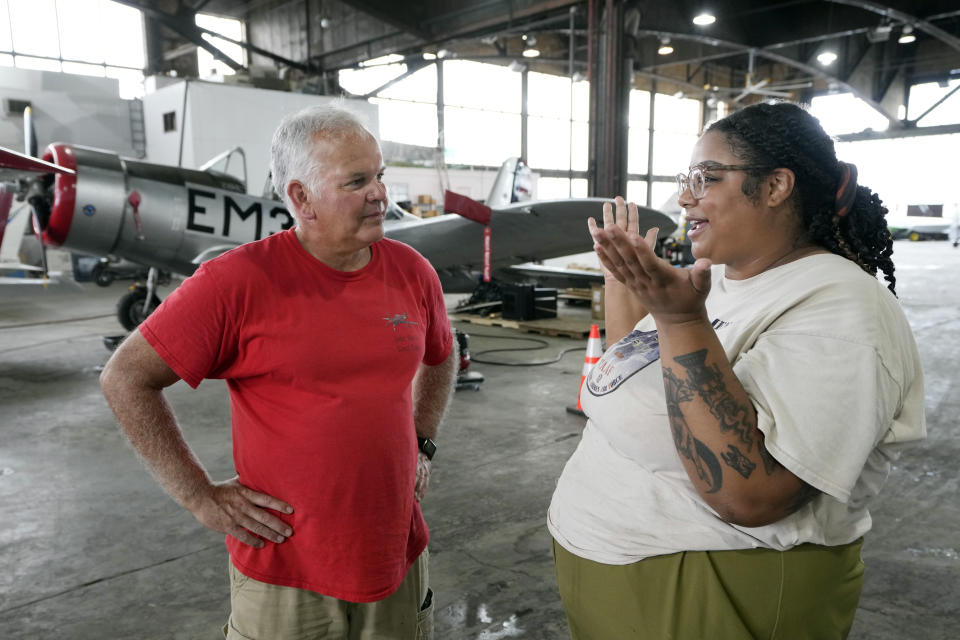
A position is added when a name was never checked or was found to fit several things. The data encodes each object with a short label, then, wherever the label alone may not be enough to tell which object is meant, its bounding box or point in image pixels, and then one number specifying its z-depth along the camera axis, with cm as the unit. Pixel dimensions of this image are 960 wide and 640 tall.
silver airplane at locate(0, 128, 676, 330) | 590
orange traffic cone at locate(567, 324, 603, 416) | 444
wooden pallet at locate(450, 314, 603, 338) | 776
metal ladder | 1544
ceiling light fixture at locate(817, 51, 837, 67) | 1750
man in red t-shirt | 125
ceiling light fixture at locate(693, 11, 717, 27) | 1141
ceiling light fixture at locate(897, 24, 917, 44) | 1437
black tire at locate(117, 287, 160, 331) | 725
